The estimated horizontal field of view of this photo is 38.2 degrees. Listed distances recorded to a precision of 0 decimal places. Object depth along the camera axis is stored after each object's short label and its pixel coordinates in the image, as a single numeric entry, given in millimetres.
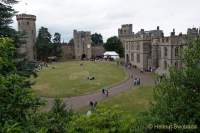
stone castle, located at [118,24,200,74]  49125
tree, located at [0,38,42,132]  7910
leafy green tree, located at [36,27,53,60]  85188
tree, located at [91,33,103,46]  129875
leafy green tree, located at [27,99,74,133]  11016
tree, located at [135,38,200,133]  10852
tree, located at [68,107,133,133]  10528
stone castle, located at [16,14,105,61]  93750
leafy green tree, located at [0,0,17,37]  17406
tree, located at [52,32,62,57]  88562
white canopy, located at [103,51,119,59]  88438
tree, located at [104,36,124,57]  95938
